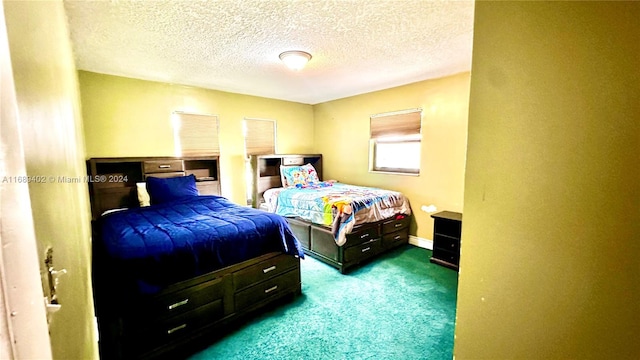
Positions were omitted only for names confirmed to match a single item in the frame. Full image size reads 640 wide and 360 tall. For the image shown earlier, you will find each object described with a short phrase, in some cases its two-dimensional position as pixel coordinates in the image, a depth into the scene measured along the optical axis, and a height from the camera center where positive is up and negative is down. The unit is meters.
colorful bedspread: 2.86 -0.60
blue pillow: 2.98 -0.37
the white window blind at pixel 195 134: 3.53 +0.35
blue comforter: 1.59 -0.60
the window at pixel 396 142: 3.63 +0.23
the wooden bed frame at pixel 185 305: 1.52 -1.05
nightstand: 2.93 -0.98
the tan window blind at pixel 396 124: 3.58 +0.50
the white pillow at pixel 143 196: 3.01 -0.45
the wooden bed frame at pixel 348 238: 2.93 -1.02
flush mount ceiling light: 2.36 +0.95
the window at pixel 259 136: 4.20 +0.37
